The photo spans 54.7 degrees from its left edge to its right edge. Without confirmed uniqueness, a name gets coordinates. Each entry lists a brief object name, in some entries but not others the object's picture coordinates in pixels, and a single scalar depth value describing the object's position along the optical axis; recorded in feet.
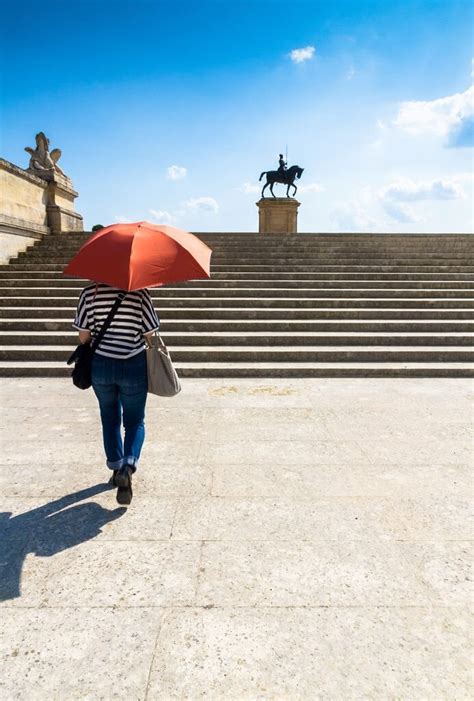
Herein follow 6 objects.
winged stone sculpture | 46.26
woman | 9.63
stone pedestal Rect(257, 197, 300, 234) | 72.64
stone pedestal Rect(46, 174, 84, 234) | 45.24
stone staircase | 23.27
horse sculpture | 75.92
